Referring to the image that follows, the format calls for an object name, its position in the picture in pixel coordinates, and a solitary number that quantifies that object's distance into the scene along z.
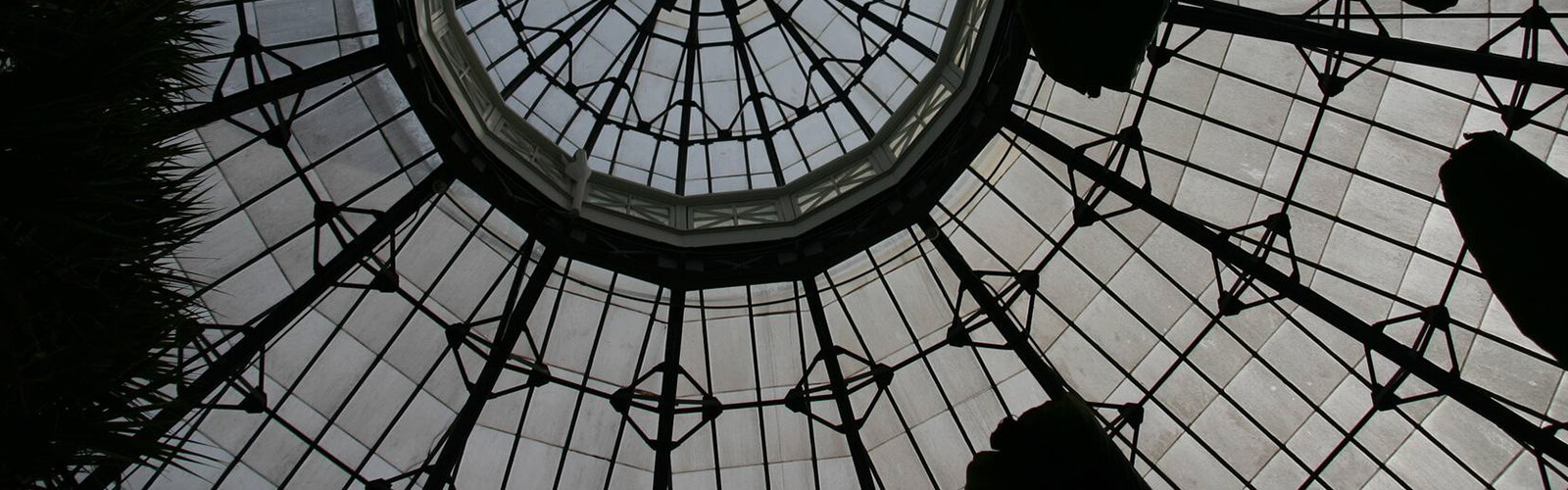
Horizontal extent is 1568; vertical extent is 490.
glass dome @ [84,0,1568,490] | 17.38
